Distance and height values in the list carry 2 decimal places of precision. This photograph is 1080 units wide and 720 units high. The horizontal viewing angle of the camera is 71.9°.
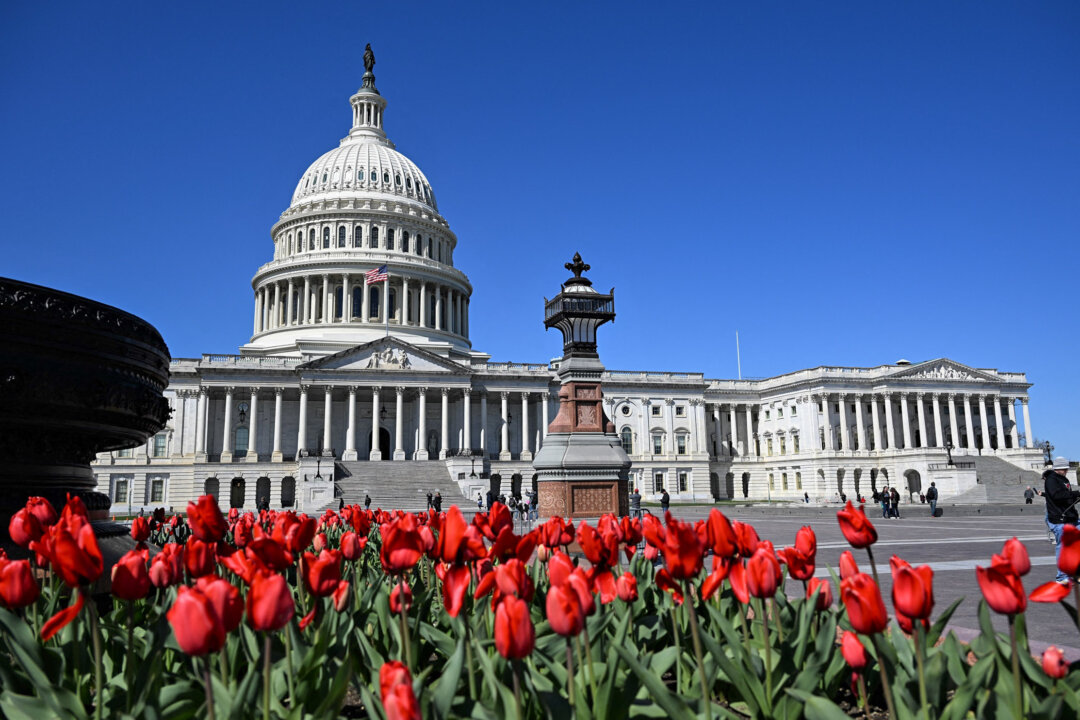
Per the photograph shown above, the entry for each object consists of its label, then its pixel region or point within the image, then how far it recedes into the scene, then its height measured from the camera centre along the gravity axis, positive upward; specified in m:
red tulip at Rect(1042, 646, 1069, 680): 3.39 -0.94
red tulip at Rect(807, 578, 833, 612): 4.66 -0.85
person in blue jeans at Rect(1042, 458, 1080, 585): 12.38 -0.73
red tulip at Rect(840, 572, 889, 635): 3.01 -0.60
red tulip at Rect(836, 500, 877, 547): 4.33 -0.40
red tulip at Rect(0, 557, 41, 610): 3.38 -0.50
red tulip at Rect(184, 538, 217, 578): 4.08 -0.48
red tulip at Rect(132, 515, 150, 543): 6.58 -0.49
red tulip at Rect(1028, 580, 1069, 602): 3.03 -0.56
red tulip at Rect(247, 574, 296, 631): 2.74 -0.49
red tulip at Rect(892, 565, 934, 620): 3.05 -0.54
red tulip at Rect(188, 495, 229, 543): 4.68 -0.31
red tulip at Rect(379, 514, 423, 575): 3.86 -0.42
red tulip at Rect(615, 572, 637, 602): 4.29 -0.71
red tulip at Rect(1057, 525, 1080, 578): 3.43 -0.45
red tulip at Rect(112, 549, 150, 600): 3.40 -0.48
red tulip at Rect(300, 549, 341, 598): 3.70 -0.52
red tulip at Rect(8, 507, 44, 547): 4.26 -0.30
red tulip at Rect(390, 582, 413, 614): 4.27 -0.80
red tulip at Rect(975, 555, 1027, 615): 3.01 -0.53
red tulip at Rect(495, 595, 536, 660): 2.74 -0.60
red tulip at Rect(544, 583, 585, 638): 2.90 -0.57
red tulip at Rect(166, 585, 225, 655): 2.46 -0.50
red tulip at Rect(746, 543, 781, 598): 3.90 -0.60
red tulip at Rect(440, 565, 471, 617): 3.43 -0.56
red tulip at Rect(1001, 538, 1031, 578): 3.40 -0.45
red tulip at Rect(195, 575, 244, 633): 2.61 -0.45
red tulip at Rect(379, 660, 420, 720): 2.19 -0.68
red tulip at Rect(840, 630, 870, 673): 3.37 -0.87
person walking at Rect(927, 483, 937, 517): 38.56 -2.08
